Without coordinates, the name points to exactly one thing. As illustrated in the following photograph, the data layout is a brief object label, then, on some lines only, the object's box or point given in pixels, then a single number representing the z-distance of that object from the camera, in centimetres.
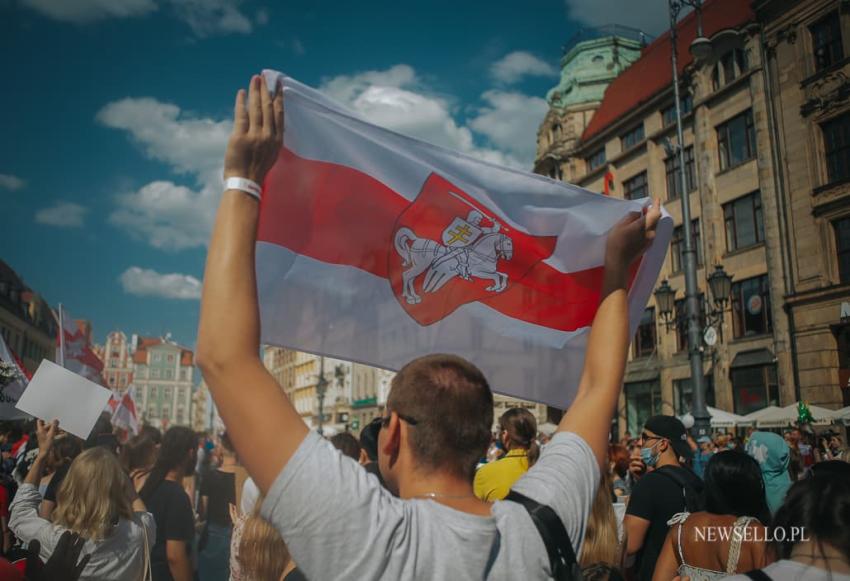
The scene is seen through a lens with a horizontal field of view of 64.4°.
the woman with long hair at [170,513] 473
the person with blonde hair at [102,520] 393
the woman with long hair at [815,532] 271
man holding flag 140
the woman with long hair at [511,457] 467
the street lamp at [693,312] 1363
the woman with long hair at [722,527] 367
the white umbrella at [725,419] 1978
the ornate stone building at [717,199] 2505
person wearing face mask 459
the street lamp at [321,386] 4894
